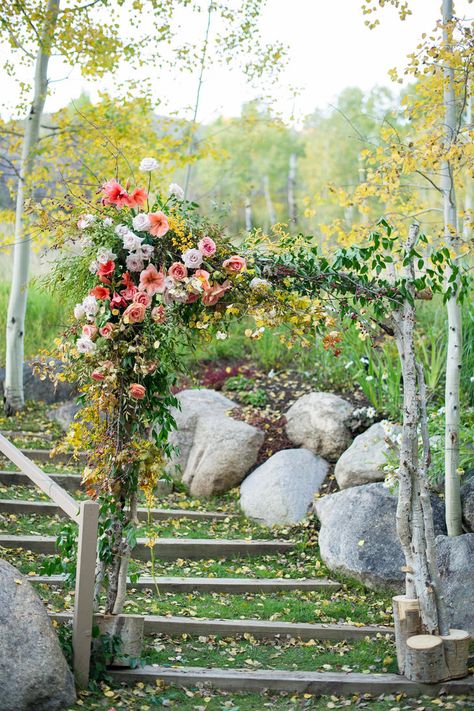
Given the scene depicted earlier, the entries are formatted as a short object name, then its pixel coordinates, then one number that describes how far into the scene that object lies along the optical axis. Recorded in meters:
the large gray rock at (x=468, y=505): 5.80
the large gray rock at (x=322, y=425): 7.54
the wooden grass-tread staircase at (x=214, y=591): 4.60
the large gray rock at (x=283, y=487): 7.08
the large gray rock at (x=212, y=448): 7.66
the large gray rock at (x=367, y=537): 5.94
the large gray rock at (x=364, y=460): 6.79
